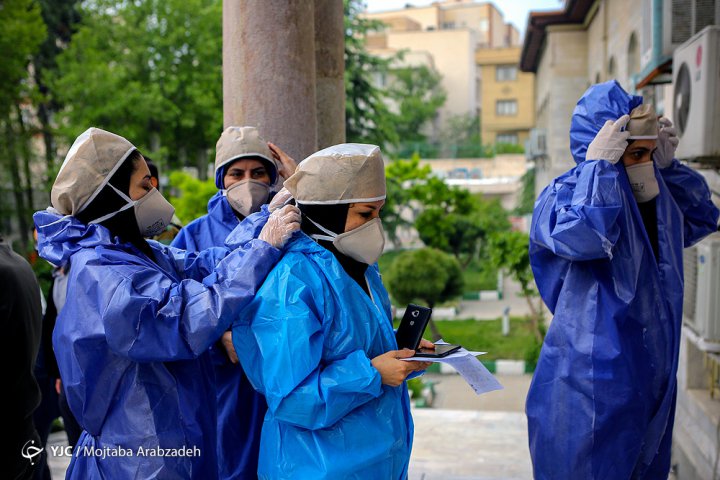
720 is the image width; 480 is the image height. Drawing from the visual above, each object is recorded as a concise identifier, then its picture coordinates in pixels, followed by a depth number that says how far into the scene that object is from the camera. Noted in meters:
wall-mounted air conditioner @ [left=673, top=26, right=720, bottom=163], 4.16
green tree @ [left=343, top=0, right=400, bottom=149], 17.19
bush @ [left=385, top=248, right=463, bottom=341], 16.83
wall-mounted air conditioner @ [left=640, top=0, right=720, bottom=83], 5.00
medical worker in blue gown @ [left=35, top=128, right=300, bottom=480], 2.39
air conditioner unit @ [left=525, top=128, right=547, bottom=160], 18.09
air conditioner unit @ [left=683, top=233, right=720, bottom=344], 4.32
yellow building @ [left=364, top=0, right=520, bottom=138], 57.72
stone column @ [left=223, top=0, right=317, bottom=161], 3.67
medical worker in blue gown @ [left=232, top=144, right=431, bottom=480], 2.23
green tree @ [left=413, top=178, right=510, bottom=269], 21.78
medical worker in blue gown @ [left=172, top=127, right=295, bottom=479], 3.48
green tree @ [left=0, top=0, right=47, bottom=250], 17.72
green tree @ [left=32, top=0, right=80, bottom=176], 24.49
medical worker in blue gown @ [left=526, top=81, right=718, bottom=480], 3.10
